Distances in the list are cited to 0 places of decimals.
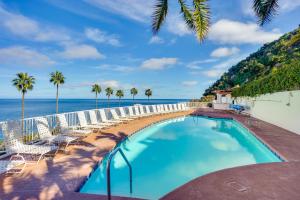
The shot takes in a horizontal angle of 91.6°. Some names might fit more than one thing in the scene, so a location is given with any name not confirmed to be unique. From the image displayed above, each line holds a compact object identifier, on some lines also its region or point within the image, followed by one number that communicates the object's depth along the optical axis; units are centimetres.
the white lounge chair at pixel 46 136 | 428
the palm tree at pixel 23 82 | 1621
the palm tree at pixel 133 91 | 4813
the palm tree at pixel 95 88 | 3698
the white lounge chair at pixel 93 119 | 675
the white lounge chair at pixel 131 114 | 1004
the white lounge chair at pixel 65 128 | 500
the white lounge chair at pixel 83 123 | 613
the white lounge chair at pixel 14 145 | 336
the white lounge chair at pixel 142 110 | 1130
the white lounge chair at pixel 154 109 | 1270
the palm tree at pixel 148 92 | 4367
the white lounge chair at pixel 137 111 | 1093
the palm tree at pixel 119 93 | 4523
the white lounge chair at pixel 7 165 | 267
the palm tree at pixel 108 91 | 4084
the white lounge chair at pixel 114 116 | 852
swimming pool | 338
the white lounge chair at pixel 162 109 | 1341
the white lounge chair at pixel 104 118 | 765
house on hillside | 1725
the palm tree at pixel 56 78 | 2157
